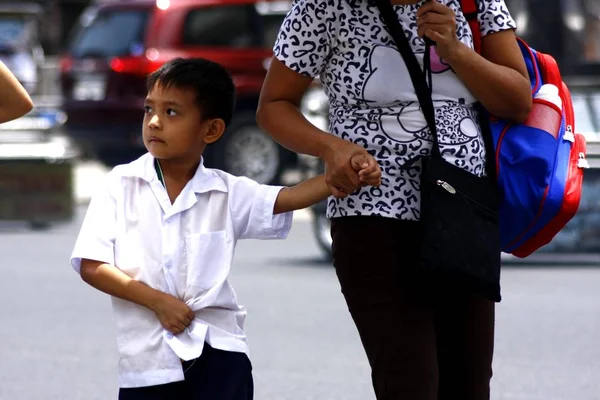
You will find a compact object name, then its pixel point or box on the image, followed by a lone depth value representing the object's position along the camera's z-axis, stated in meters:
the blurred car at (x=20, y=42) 38.59
